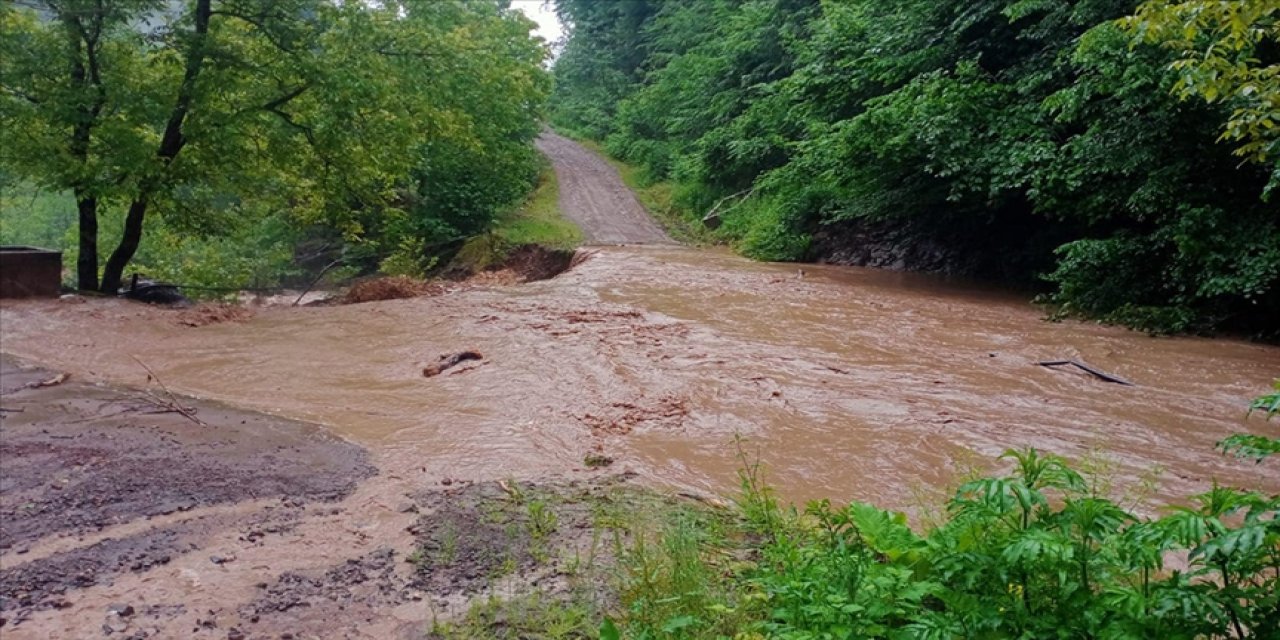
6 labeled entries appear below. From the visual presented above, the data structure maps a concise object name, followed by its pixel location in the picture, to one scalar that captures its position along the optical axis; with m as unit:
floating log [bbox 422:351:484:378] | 8.42
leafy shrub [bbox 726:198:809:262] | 19.64
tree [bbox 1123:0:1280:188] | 4.75
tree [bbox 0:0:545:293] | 11.55
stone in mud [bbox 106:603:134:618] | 3.39
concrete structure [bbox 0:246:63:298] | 11.44
